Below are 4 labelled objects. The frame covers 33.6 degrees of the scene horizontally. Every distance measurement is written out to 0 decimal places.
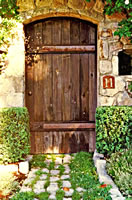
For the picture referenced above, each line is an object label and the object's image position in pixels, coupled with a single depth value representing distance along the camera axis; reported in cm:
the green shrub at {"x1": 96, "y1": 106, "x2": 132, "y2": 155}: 341
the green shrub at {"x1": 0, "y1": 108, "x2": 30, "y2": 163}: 325
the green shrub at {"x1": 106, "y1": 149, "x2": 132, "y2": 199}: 250
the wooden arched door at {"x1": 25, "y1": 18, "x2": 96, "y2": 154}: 413
